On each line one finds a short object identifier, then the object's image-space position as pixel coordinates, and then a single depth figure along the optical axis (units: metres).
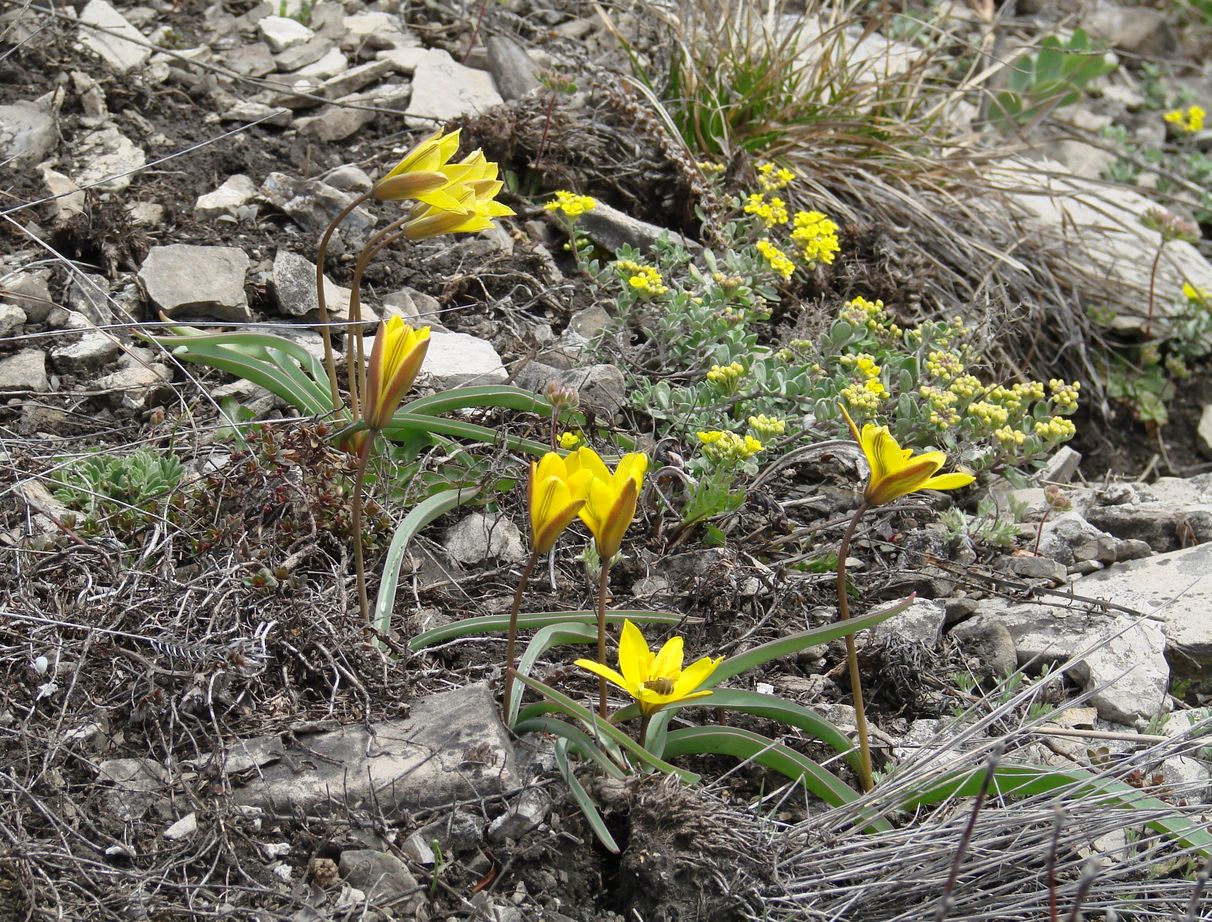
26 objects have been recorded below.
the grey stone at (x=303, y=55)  3.96
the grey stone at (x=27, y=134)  3.27
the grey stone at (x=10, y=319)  2.85
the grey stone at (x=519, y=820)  1.84
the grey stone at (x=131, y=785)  1.79
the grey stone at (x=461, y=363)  2.85
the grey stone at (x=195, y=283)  2.93
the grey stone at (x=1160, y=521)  3.07
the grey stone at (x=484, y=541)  2.50
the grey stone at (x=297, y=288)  3.04
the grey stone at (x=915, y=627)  2.43
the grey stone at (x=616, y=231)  3.60
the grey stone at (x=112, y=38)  3.68
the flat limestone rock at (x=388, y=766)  1.83
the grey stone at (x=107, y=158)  3.30
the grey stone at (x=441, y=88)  3.85
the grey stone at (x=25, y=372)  2.70
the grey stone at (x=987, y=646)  2.51
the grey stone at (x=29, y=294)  2.88
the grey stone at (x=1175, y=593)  2.60
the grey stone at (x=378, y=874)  1.74
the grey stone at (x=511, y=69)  4.13
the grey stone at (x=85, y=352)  2.82
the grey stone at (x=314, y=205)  3.39
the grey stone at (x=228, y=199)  3.33
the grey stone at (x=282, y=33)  4.03
